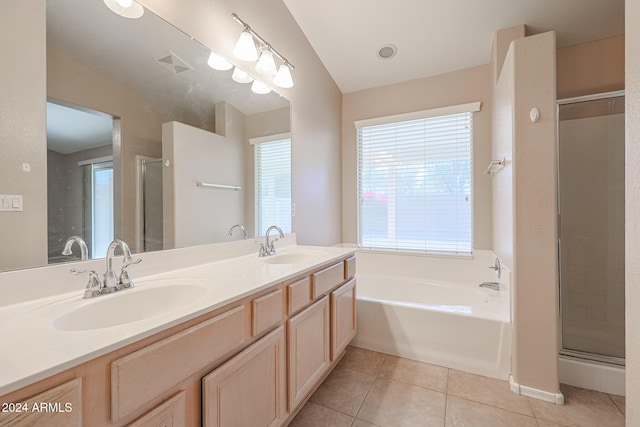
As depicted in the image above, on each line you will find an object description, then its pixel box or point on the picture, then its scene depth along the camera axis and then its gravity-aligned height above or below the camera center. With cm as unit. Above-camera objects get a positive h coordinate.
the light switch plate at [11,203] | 89 +4
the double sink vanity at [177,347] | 57 -36
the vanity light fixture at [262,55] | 183 +111
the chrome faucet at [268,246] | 187 -22
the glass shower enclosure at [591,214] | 200 -2
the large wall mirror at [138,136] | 104 +37
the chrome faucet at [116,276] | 101 -22
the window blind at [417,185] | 273 +29
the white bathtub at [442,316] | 187 -79
